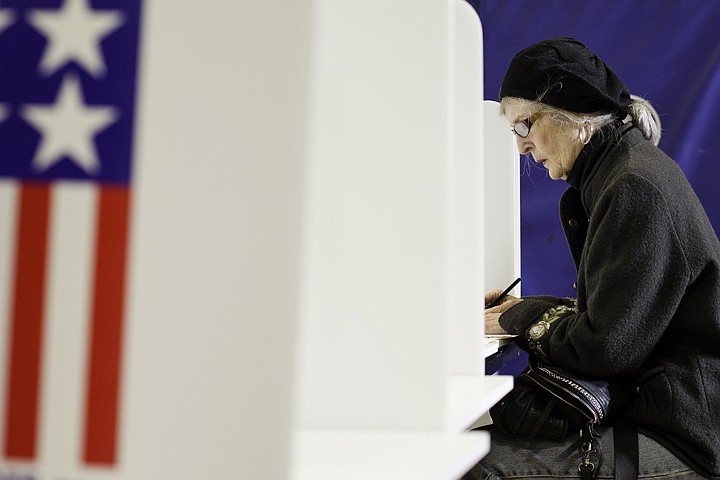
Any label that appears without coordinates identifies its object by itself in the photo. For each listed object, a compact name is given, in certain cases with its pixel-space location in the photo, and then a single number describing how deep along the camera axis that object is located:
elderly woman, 5.98
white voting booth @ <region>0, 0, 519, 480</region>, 2.48
